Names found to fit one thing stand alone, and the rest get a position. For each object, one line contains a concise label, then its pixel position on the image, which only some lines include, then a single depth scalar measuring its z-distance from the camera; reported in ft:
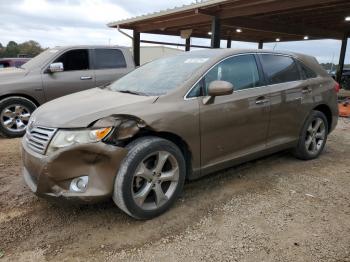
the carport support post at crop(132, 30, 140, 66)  51.24
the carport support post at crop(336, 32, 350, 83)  54.77
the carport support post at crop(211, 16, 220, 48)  36.04
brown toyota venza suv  9.28
